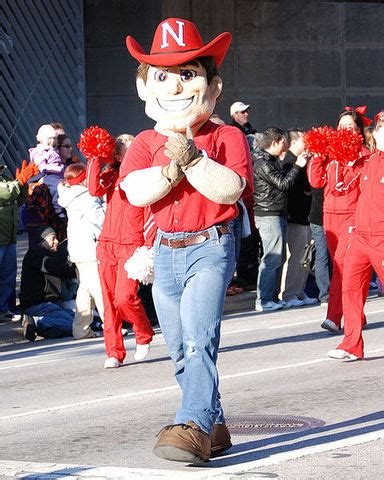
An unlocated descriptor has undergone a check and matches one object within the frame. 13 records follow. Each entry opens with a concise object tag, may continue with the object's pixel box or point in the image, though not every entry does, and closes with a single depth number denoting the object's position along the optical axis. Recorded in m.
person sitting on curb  14.45
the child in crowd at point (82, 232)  13.62
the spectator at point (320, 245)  15.77
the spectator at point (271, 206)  15.59
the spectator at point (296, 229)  16.17
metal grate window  21.84
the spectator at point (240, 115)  18.50
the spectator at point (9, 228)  14.65
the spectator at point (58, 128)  15.78
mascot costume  6.69
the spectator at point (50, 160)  15.12
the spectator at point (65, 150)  15.60
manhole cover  7.74
